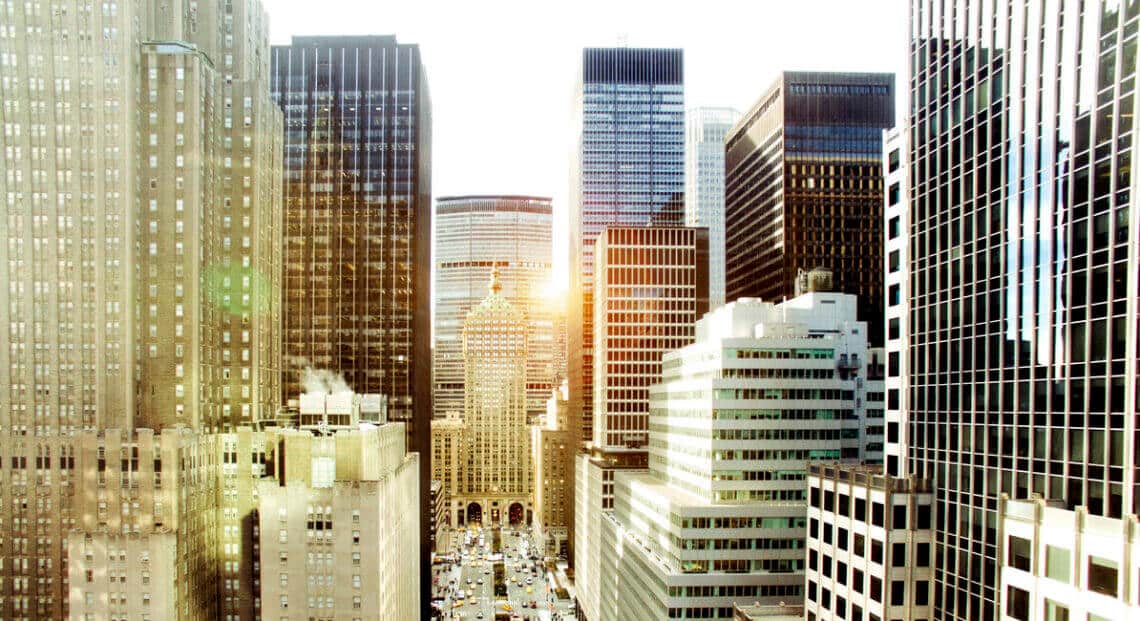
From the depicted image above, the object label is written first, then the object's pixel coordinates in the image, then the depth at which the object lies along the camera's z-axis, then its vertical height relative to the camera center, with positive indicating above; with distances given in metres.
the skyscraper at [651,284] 193.50 +11.11
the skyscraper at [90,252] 139.88 +13.83
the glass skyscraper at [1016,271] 56.28 +4.56
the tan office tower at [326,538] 123.69 -27.66
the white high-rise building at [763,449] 115.69 -14.83
